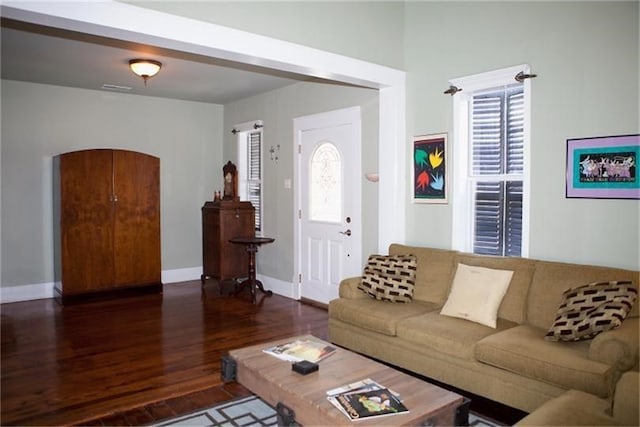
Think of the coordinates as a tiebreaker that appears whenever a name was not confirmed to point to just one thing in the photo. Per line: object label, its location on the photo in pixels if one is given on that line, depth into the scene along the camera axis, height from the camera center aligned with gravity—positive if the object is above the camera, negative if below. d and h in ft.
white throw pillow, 10.98 -2.28
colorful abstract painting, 14.08 +0.75
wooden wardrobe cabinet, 18.70 -1.04
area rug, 9.26 -4.24
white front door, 17.02 -0.25
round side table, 19.69 -2.41
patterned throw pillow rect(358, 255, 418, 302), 12.89 -2.21
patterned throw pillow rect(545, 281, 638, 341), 8.84 -2.13
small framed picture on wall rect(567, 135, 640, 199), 10.28 +0.58
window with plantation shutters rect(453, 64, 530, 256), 12.55 +0.73
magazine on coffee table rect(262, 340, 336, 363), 9.14 -2.98
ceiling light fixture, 15.44 +4.05
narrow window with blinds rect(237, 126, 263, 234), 22.41 +1.17
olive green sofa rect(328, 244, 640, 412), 8.34 -2.86
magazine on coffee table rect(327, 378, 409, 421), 7.04 -3.04
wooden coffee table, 7.09 -3.06
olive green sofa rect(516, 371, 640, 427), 6.53 -2.97
